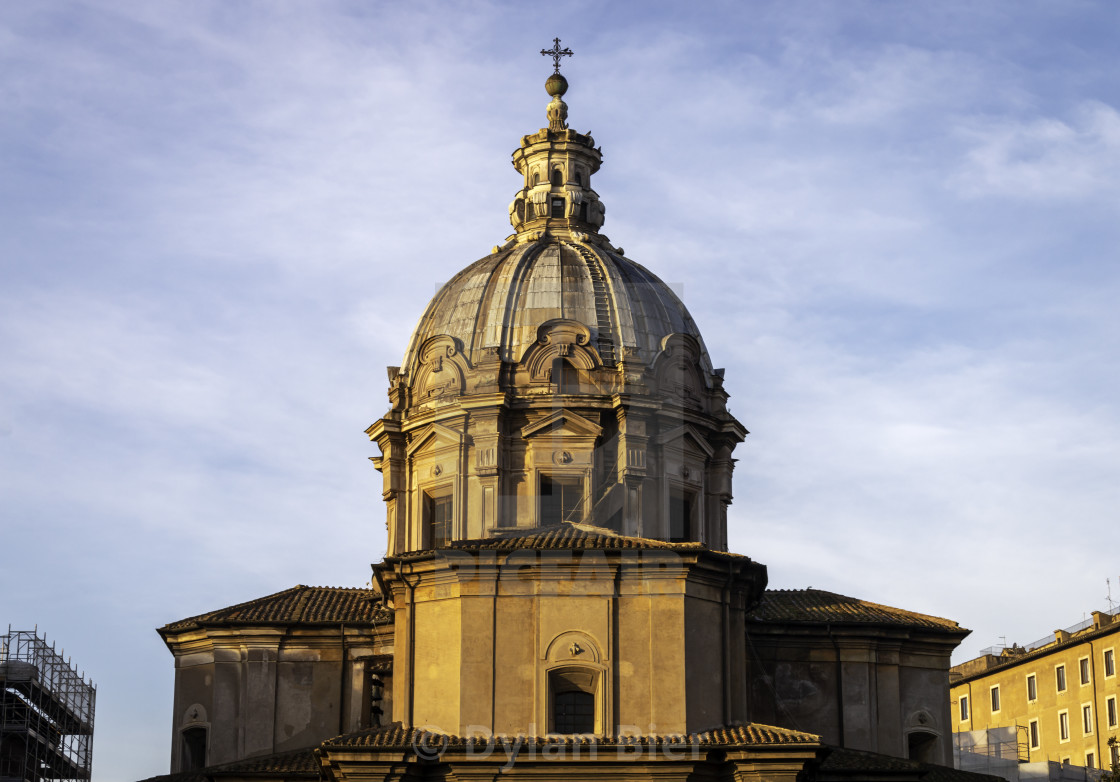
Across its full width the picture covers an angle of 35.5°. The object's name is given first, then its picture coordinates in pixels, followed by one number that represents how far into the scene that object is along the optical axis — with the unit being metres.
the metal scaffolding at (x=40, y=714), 58.62
